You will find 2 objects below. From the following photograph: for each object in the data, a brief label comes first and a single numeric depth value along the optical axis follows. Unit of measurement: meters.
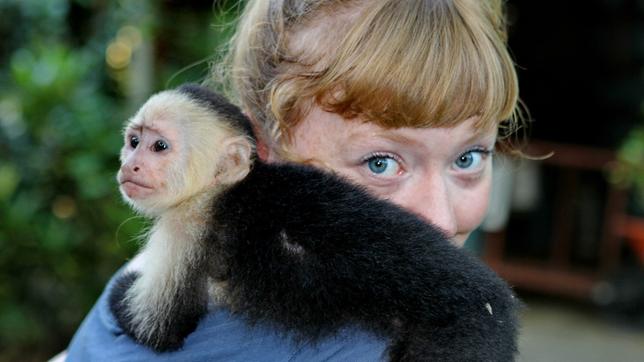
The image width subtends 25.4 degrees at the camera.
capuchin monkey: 0.79
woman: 0.84
